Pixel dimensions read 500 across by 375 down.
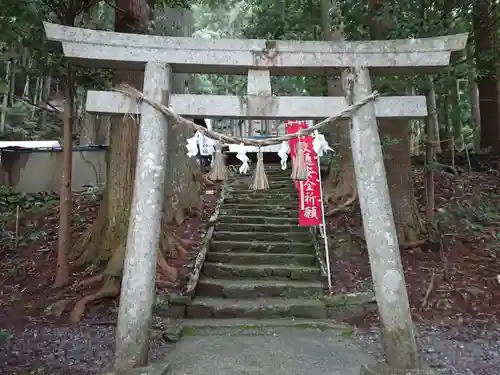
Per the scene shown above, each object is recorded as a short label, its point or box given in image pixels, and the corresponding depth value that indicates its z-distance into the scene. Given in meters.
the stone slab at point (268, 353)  4.55
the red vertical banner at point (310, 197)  7.67
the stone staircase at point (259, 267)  6.46
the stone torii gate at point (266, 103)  4.05
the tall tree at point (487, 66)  8.07
